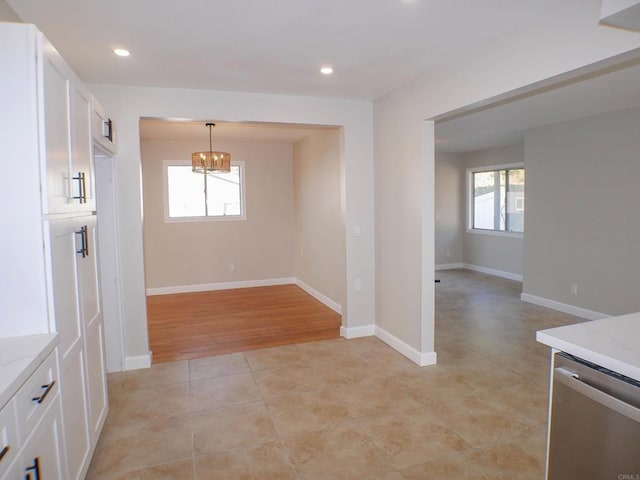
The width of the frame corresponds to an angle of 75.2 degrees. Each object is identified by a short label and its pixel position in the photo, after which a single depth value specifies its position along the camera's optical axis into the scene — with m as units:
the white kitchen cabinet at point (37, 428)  1.29
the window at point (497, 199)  7.68
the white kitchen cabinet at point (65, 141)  1.70
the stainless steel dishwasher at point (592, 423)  1.33
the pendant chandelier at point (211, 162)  5.61
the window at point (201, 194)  6.81
